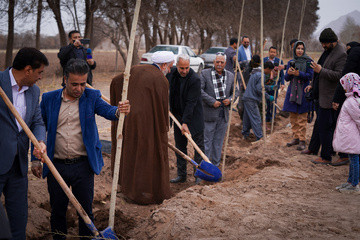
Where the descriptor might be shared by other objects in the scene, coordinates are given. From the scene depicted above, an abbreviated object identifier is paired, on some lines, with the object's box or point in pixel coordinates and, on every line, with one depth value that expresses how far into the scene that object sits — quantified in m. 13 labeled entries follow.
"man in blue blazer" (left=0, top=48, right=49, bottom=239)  2.89
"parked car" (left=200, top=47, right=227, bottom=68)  23.20
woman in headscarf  7.12
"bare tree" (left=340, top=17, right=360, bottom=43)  60.36
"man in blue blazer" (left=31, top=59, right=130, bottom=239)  3.30
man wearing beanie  5.96
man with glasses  6.11
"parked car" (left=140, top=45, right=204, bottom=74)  19.95
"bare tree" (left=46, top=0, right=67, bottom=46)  17.85
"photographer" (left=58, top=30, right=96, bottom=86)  7.08
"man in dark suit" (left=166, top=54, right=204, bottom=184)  5.55
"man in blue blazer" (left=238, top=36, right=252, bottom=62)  10.26
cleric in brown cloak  4.88
